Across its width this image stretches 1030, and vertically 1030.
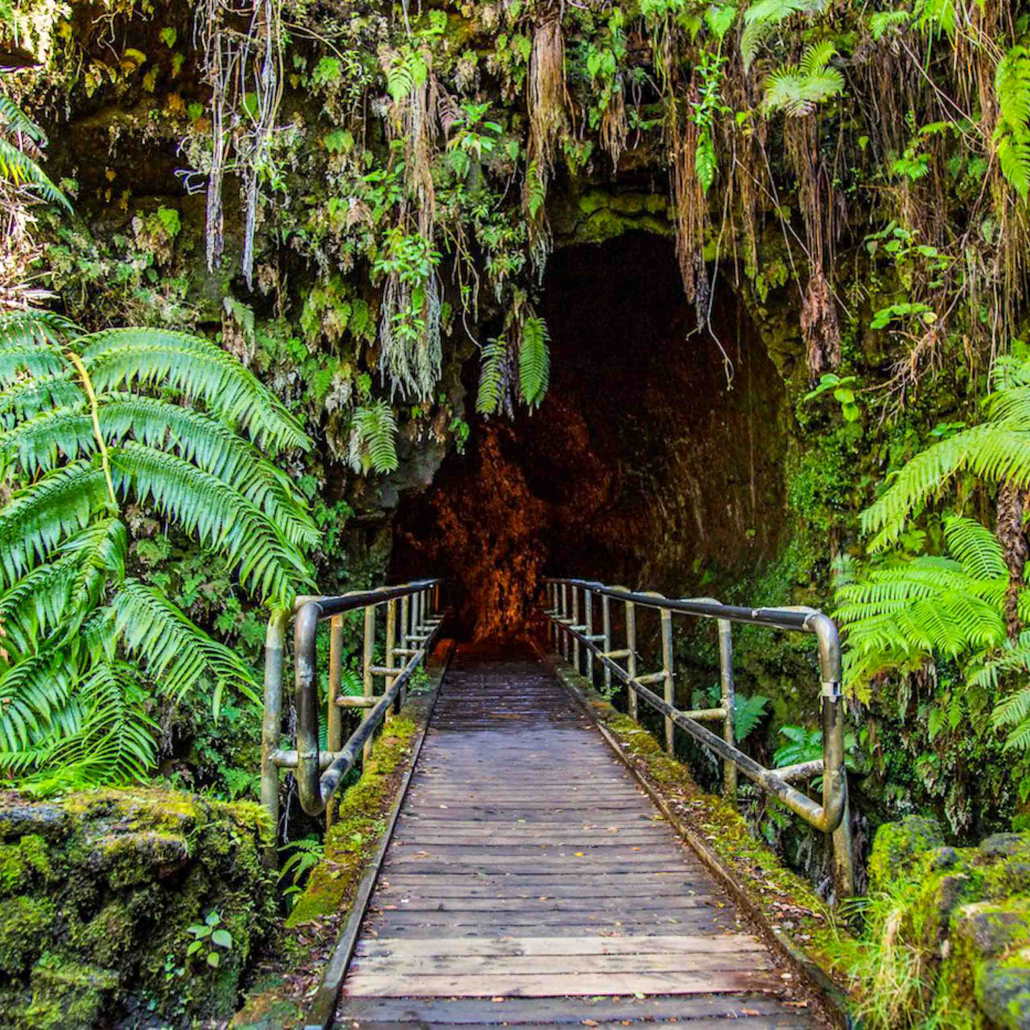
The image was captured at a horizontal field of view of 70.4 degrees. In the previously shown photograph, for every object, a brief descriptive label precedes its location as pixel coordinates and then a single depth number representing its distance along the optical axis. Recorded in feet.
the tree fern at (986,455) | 11.57
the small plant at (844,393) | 17.53
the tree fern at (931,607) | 11.59
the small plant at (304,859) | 11.97
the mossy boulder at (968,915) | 3.99
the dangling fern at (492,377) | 22.30
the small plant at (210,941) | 5.88
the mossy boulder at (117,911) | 5.21
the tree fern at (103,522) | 7.44
